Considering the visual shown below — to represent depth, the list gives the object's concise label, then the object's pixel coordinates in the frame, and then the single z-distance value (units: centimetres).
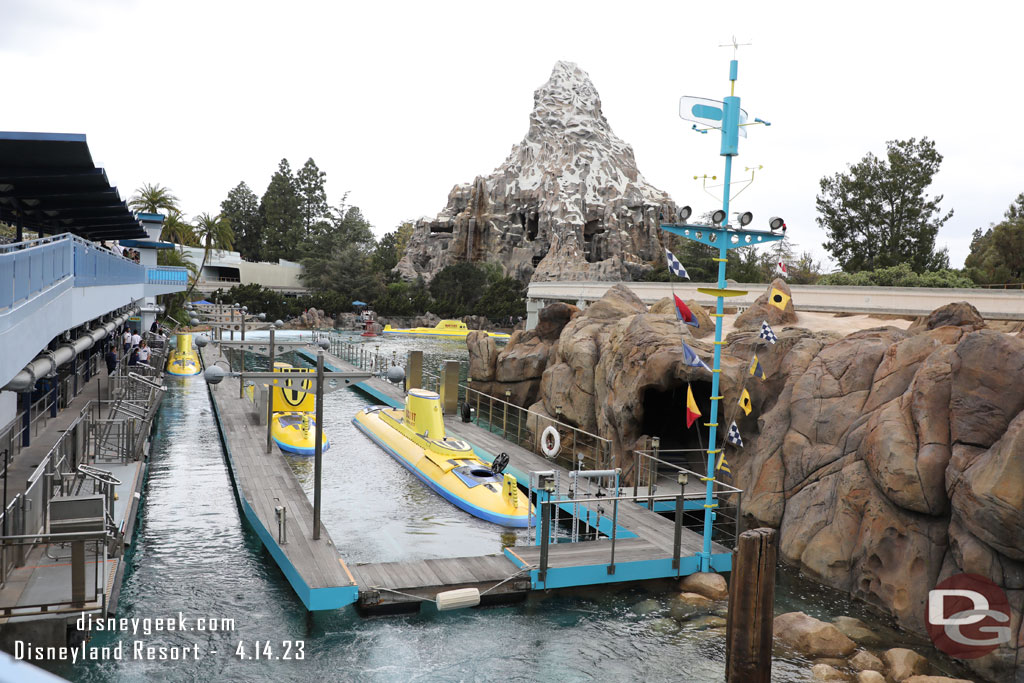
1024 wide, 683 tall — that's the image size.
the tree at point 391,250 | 10971
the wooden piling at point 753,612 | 1109
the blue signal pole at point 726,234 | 1427
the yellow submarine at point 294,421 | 2420
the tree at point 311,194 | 11731
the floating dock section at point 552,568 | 1359
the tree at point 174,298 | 6800
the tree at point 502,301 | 8519
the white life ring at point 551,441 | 2380
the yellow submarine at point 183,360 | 4203
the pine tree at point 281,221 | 11231
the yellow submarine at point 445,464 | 1876
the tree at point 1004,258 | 4262
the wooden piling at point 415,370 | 3316
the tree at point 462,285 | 9162
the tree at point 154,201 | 6881
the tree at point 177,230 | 7281
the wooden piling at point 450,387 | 3125
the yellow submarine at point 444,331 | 8031
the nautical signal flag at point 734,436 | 1496
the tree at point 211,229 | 7606
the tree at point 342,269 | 9331
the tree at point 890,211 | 4803
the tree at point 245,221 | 11656
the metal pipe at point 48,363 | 1140
